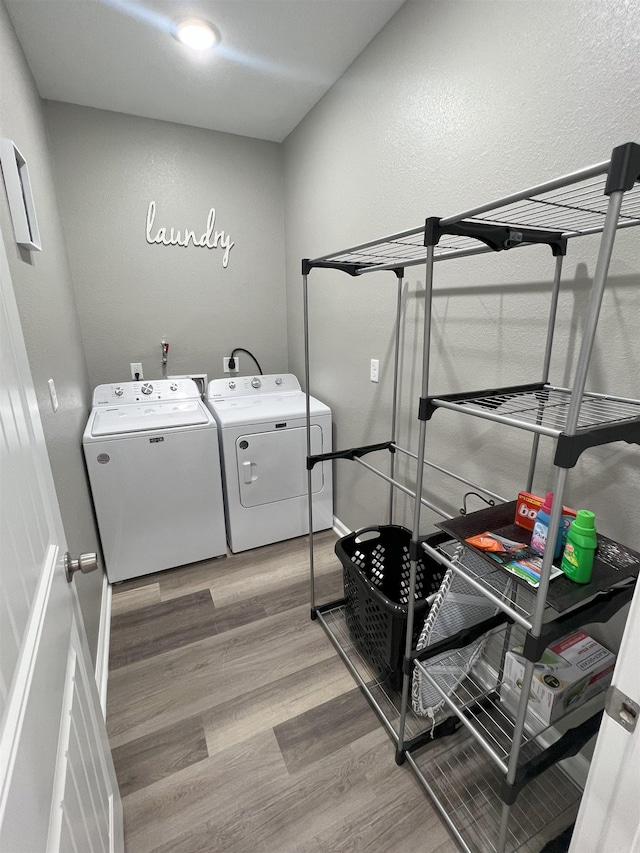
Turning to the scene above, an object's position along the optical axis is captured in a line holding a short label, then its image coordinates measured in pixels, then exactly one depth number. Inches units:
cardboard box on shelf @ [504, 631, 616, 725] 41.9
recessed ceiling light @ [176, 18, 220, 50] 63.3
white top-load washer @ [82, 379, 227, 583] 79.2
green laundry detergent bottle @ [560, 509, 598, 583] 33.2
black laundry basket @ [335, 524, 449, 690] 55.5
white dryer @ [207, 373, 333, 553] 89.0
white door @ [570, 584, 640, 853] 22.6
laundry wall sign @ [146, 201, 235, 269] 98.9
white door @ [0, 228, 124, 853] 17.7
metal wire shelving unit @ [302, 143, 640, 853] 27.1
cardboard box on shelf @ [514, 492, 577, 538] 41.2
